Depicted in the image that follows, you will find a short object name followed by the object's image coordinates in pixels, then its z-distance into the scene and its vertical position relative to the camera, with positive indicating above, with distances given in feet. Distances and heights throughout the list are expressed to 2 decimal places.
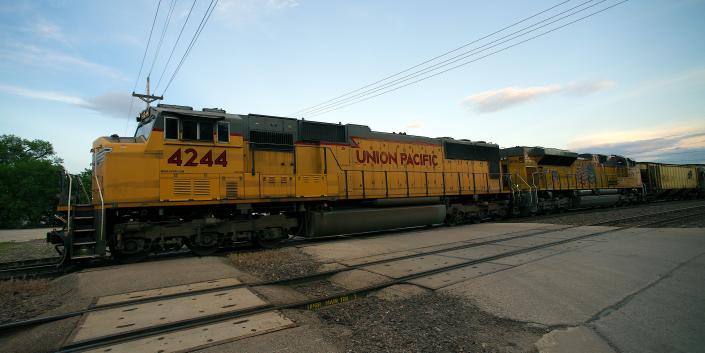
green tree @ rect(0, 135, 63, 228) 142.00 +8.25
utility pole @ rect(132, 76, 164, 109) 69.41 +21.70
